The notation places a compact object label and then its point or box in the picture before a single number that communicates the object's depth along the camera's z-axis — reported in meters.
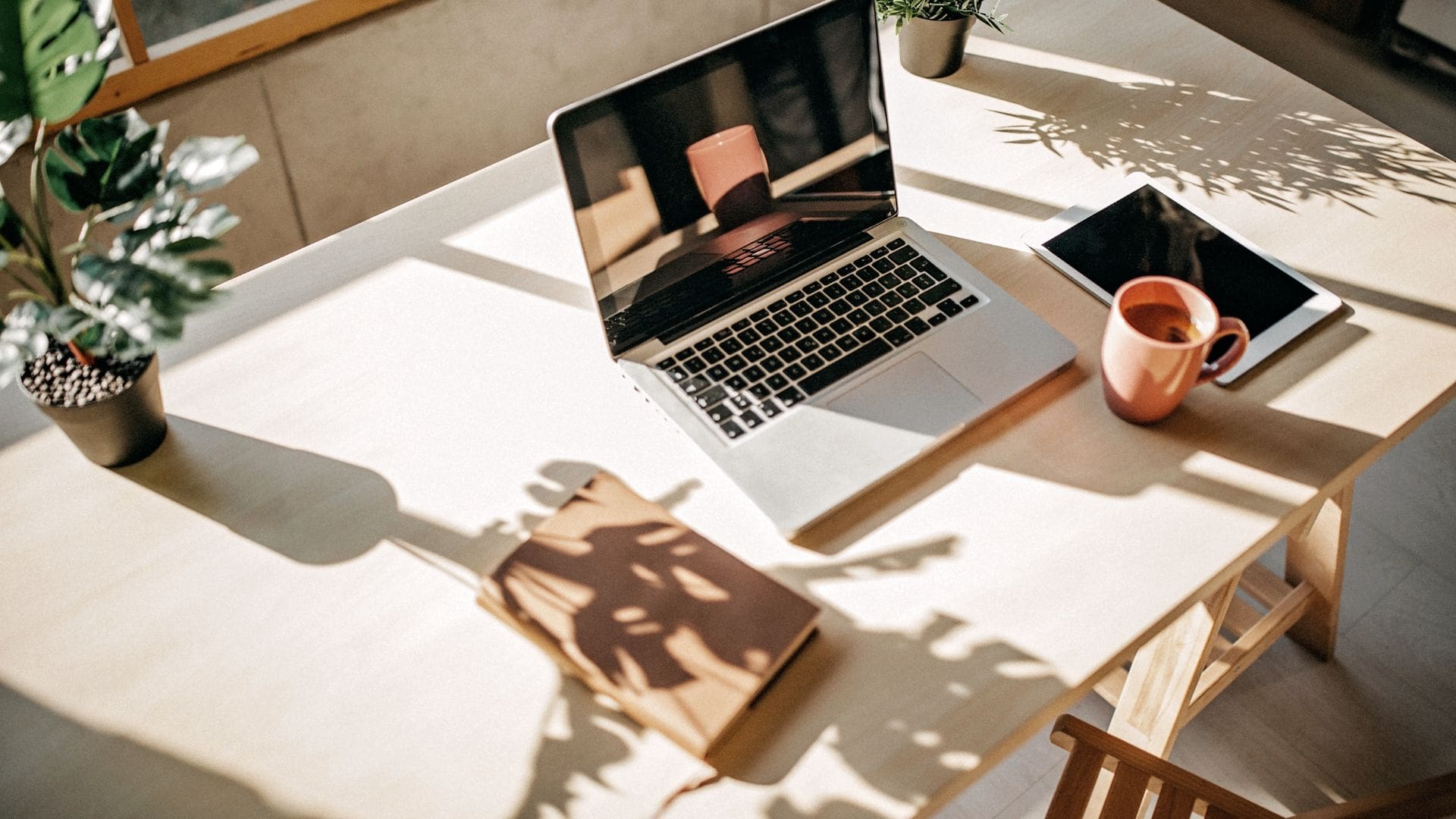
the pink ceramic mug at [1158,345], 0.89
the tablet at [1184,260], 1.05
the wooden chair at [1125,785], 1.06
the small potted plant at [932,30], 1.29
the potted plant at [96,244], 0.74
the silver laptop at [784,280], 0.92
